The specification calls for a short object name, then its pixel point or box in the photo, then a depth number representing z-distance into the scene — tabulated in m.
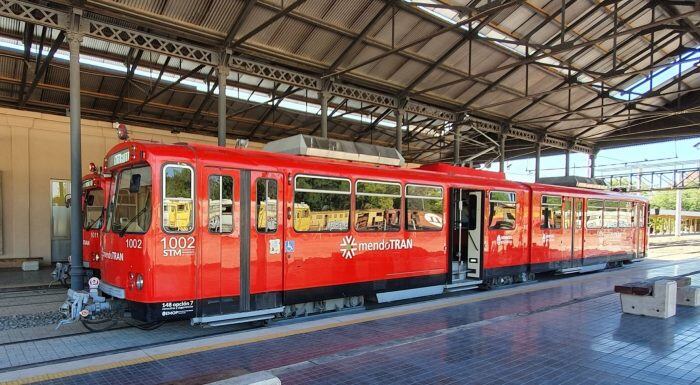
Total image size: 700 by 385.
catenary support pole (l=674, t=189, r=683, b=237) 47.34
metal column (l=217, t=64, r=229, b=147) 13.39
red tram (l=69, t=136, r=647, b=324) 6.29
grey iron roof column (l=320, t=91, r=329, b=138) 15.88
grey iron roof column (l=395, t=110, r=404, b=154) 18.52
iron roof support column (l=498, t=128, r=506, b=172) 24.12
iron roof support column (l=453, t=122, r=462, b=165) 21.53
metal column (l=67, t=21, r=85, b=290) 10.23
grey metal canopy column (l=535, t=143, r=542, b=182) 26.53
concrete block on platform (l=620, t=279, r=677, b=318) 7.72
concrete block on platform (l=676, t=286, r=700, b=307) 8.79
